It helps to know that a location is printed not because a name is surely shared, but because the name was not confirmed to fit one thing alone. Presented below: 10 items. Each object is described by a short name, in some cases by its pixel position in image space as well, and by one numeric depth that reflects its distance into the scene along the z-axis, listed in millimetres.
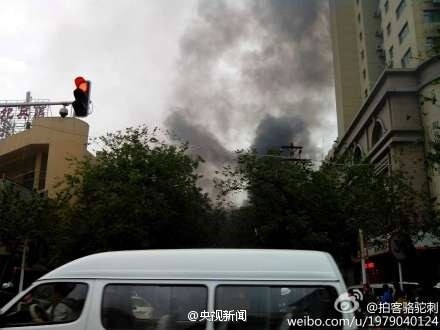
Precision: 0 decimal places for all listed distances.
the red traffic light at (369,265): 29422
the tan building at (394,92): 31331
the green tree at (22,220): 23297
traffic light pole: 10177
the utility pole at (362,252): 22688
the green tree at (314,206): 23266
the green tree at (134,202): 23109
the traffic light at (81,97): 8906
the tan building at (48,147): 37500
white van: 5309
